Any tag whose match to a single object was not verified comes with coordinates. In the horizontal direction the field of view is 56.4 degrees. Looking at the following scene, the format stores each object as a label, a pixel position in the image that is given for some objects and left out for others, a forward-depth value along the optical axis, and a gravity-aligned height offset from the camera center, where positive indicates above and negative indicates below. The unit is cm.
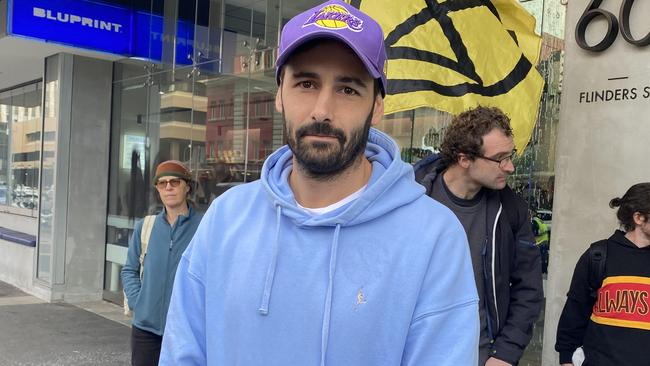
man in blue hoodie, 139 -17
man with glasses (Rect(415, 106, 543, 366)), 273 -15
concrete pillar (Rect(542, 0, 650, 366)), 366 +36
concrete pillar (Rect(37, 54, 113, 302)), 888 -7
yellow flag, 326 +78
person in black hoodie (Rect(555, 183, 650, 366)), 278 -49
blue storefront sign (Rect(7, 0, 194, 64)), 723 +193
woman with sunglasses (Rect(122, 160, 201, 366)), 383 -52
